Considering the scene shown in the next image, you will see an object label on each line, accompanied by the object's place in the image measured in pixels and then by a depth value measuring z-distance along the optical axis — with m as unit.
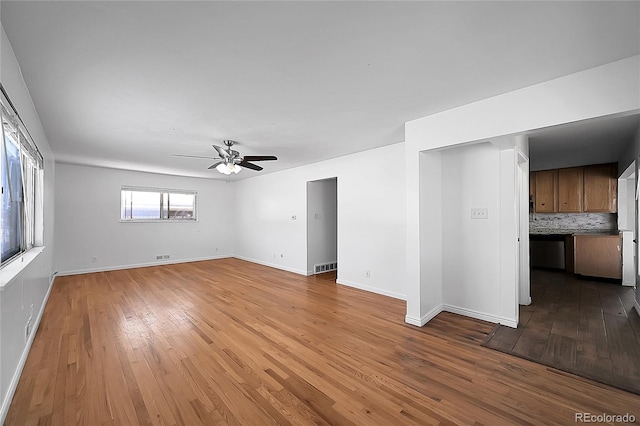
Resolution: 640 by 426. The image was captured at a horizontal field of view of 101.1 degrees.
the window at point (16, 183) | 1.94
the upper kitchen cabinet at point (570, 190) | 5.52
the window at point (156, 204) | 6.65
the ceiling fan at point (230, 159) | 3.97
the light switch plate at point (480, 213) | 3.30
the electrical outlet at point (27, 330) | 2.45
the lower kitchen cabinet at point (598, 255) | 4.90
